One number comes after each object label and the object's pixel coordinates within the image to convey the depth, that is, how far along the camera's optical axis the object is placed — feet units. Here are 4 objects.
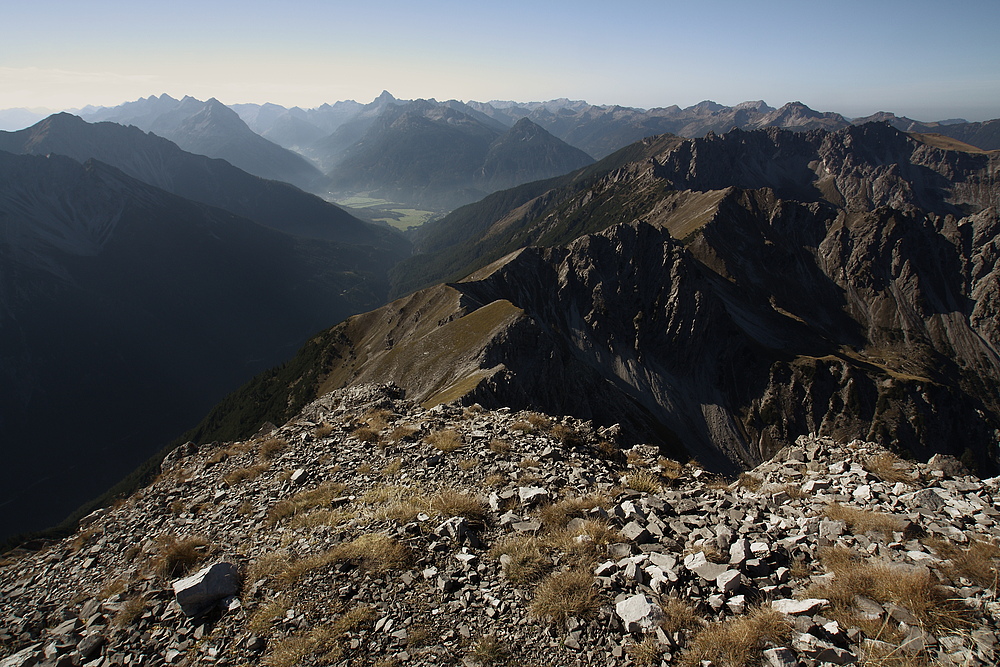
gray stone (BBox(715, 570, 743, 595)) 33.81
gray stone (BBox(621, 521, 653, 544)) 41.34
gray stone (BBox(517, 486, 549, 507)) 50.08
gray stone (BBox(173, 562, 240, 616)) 39.55
